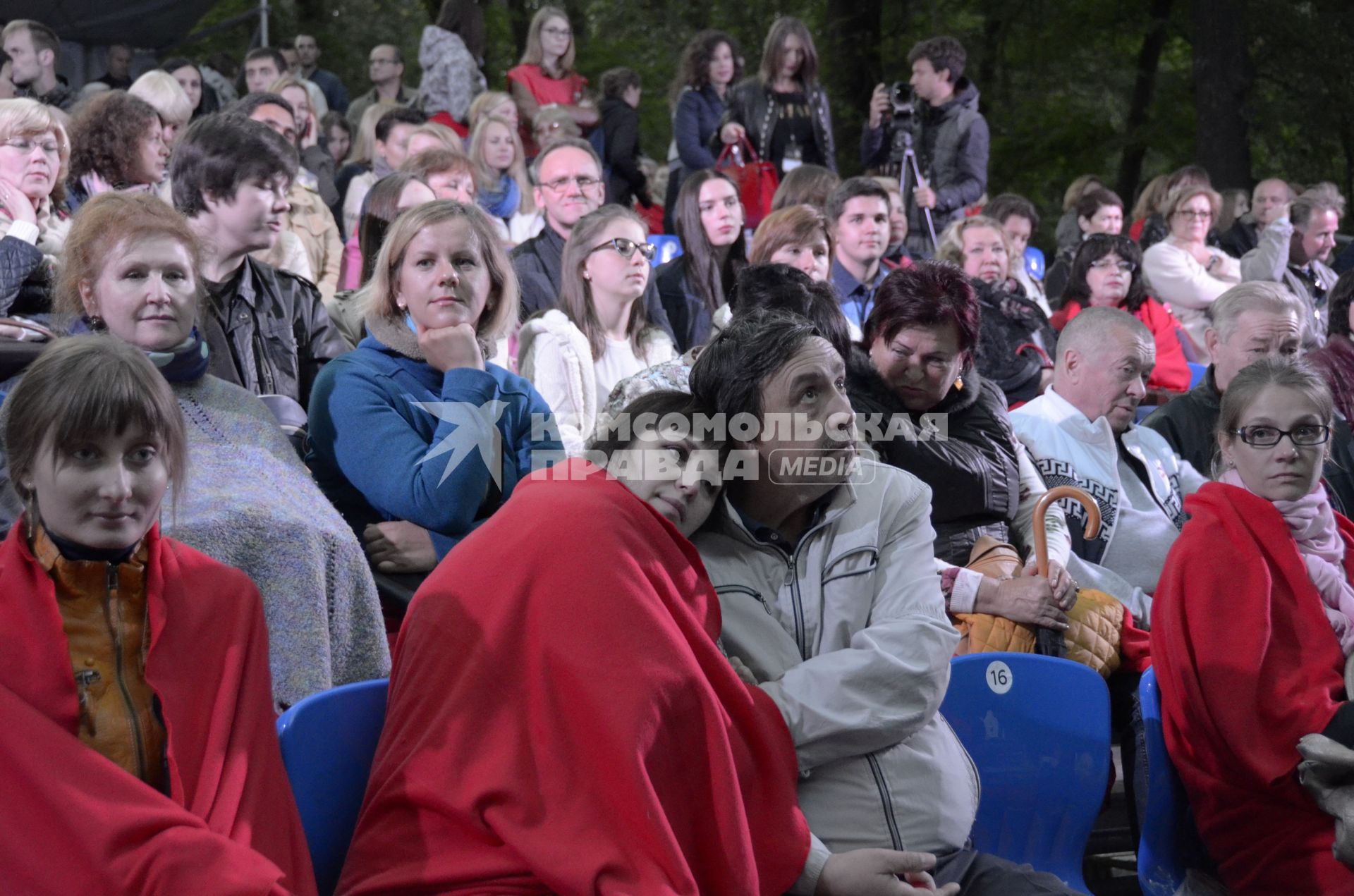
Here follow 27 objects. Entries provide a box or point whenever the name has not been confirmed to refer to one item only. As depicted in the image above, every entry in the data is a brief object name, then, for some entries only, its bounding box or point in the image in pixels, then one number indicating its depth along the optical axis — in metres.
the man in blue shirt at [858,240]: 5.55
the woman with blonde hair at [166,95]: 5.90
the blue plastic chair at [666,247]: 6.93
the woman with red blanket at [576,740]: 2.09
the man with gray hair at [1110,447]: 4.07
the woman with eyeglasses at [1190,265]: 7.35
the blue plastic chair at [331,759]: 2.25
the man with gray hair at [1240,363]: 4.62
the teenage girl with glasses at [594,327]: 4.33
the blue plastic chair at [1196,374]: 6.46
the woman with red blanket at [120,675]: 1.89
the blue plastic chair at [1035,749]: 2.84
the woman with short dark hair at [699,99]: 7.82
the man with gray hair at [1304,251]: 7.69
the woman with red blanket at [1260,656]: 2.88
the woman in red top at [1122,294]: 6.29
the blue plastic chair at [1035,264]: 8.56
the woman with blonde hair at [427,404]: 3.11
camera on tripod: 7.99
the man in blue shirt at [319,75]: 10.12
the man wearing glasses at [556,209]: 5.04
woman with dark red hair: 3.61
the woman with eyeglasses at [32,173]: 3.76
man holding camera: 7.86
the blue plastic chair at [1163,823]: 2.93
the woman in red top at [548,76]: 8.09
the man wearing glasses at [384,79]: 9.12
